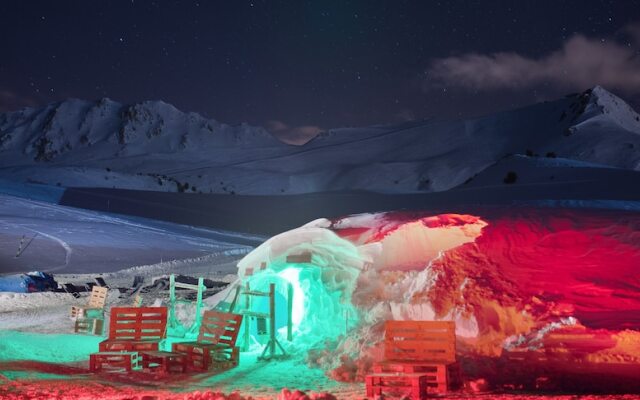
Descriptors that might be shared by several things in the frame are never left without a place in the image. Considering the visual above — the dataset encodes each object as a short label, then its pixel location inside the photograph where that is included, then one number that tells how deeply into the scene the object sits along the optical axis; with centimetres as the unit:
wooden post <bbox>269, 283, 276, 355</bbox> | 1220
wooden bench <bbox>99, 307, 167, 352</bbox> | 1166
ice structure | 1003
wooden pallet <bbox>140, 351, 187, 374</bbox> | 1104
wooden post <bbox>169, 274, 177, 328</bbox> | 1488
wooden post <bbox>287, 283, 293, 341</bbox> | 1299
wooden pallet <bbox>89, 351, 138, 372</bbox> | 1102
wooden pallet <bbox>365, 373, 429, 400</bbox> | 852
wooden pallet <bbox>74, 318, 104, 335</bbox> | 1548
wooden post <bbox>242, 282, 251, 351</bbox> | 1323
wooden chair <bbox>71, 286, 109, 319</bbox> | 1675
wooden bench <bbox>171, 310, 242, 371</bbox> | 1131
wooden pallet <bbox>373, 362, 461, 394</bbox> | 897
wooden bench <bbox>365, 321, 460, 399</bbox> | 873
